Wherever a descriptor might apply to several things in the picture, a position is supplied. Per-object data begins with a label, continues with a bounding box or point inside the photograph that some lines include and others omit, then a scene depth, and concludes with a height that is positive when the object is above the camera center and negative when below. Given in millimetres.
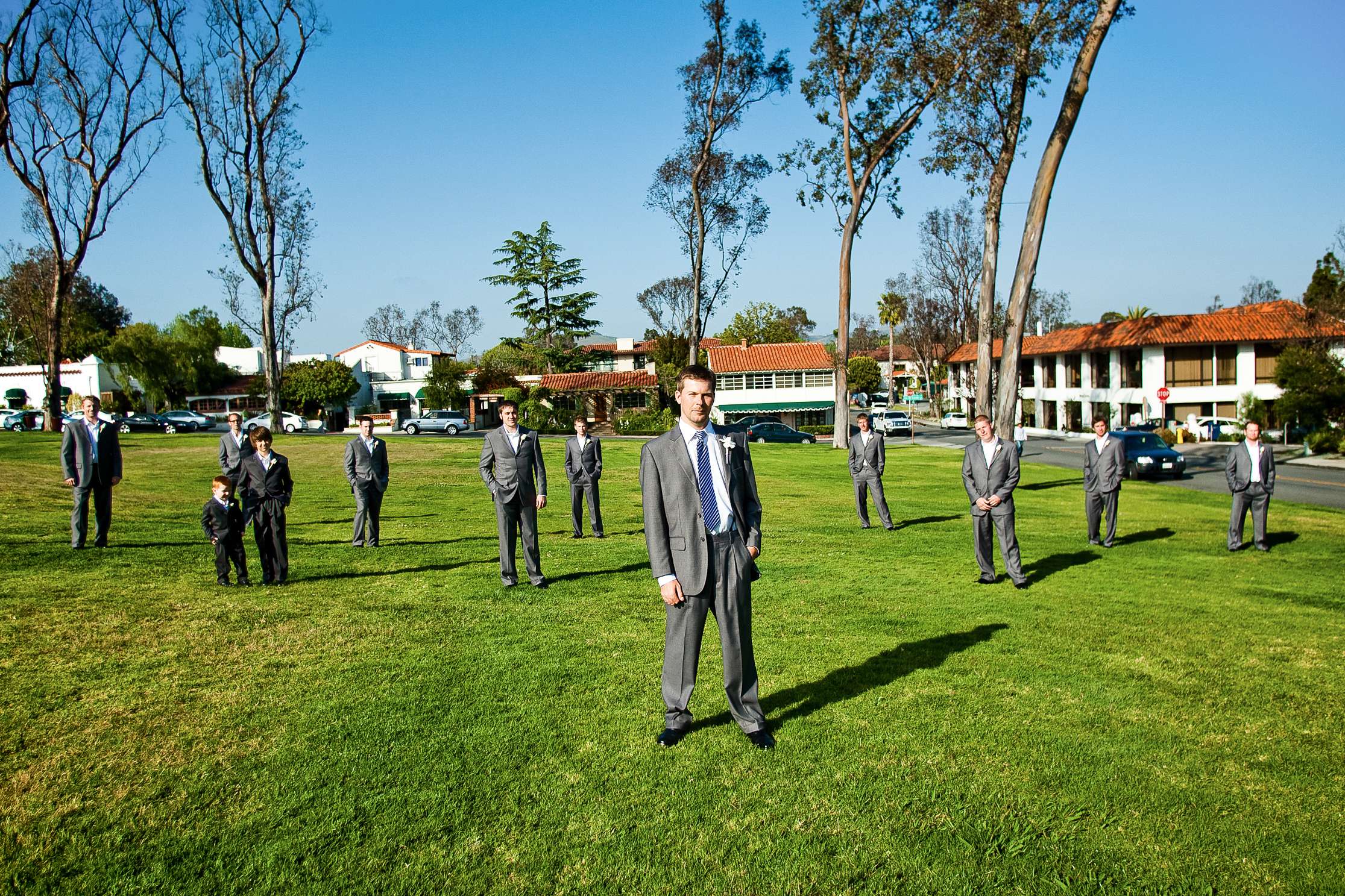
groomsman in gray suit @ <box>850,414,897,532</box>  14375 -1035
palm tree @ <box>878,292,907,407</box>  92438 +10186
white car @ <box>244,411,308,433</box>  56000 -83
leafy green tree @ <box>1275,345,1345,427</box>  35219 +255
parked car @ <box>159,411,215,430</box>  55406 +461
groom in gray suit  4812 -723
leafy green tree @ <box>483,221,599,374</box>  70750 +9303
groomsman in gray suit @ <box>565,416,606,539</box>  13555 -966
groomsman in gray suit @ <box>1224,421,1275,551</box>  12242 -1269
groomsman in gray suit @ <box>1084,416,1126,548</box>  13023 -1227
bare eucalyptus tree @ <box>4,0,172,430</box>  36250 +10996
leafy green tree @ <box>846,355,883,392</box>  87250 +3264
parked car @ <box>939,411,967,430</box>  62125 -1402
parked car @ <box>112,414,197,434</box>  52375 +89
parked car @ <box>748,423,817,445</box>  48438 -1532
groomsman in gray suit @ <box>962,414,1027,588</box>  9359 -1008
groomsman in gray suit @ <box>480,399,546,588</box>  8938 -737
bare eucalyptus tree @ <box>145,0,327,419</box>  38625 +12064
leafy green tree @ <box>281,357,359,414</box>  66688 +2794
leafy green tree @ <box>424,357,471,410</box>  69125 +2548
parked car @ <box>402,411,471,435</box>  55212 -479
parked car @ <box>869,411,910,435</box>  55750 -1288
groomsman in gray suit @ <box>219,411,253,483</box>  11414 -322
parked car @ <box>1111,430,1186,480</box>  27141 -2088
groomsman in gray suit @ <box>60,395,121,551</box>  10656 -476
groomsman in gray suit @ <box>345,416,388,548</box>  12172 -821
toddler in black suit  8742 -1070
